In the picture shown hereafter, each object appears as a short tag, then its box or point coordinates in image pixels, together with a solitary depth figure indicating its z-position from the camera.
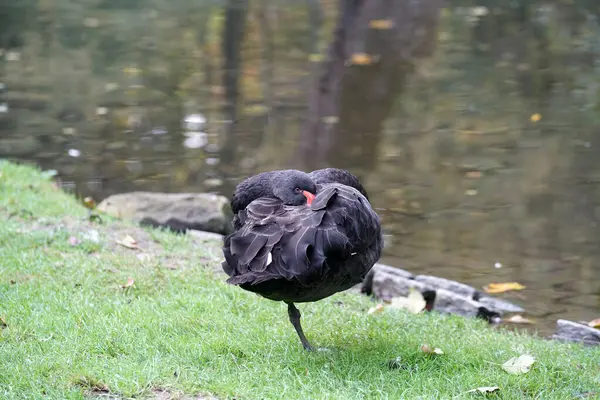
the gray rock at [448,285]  11.96
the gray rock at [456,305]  11.17
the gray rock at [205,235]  12.65
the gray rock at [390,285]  11.54
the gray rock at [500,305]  11.72
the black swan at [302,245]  7.28
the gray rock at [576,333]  10.27
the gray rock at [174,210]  13.29
